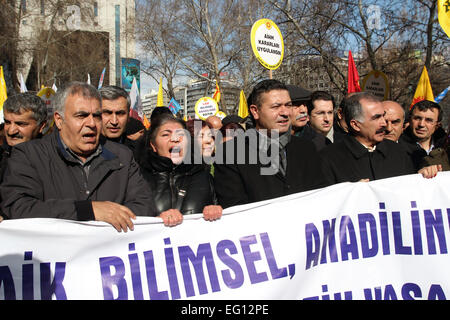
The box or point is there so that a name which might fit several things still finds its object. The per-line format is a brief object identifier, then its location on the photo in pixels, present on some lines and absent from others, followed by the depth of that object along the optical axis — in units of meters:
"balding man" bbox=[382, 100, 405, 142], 4.06
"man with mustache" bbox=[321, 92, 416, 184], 3.22
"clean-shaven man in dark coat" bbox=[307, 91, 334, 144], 4.59
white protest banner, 2.31
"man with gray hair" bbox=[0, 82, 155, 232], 2.32
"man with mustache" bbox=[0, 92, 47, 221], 3.34
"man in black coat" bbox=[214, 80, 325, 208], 2.94
